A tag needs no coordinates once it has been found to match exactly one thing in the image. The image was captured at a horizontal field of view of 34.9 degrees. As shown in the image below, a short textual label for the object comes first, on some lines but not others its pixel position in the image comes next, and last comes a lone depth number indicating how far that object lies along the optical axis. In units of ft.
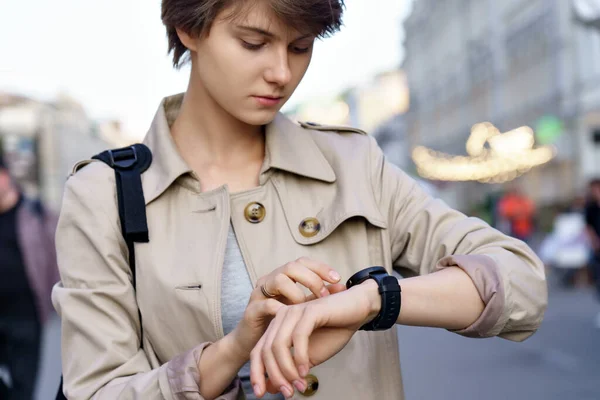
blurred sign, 88.33
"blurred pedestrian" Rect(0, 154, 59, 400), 18.85
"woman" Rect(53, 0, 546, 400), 5.73
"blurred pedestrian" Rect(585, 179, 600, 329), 33.81
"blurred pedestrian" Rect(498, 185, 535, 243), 55.67
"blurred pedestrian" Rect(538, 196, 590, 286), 51.11
